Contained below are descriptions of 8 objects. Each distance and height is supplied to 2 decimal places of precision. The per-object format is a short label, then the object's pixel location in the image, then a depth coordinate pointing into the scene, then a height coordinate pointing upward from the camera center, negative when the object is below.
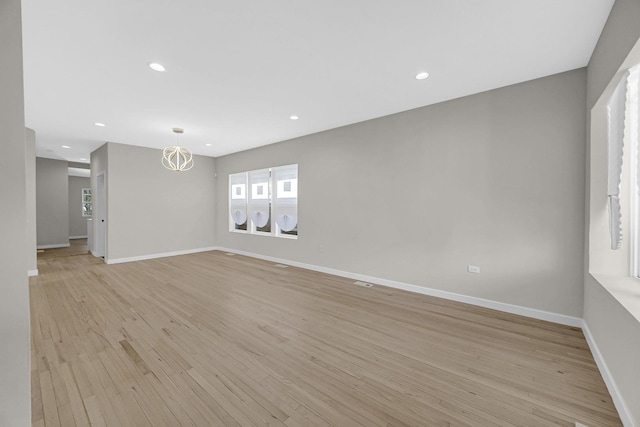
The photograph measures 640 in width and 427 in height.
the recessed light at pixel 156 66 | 2.57 +1.50
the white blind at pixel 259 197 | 6.30 +0.37
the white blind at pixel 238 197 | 6.89 +0.40
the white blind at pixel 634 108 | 1.76 +0.76
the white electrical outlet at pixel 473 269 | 3.27 -0.75
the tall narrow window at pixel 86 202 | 9.89 +0.37
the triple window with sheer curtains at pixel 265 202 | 5.69 +0.24
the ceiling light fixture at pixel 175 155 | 4.82 +1.46
